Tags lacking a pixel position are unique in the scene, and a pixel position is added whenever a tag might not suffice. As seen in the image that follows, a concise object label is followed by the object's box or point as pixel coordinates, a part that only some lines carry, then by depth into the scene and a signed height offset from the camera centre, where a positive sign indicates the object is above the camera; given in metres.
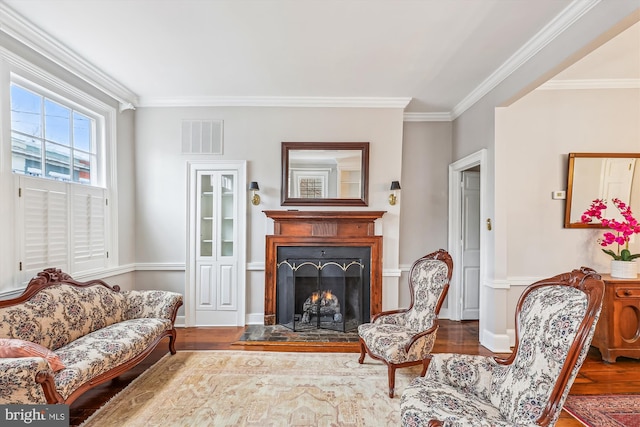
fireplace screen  4.17 -1.11
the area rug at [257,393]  2.28 -1.50
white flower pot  3.25 -0.60
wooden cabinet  3.18 -1.07
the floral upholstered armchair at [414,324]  2.64 -1.07
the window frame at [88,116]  2.89 +1.01
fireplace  4.15 -0.69
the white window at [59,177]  2.80 +0.29
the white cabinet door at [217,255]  4.29 -0.64
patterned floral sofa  1.82 -0.99
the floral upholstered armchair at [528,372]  1.50 -0.87
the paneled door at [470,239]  4.57 -0.43
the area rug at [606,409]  2.26 -1.48
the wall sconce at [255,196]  4.16 +0.15
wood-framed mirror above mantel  4.28 +0.43
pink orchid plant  3.27 -0.16
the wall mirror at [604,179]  3.59 +0.34
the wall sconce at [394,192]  4.20 +0.21
